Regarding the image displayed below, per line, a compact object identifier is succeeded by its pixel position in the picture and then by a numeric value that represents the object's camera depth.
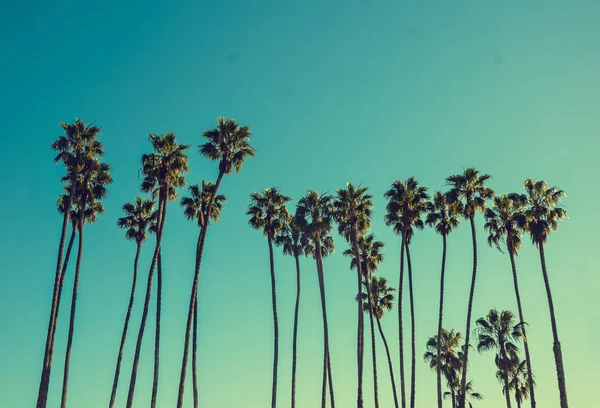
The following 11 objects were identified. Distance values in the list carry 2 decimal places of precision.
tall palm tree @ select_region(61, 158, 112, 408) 42.97
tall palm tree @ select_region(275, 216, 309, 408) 50.88
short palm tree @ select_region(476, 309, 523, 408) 49.44
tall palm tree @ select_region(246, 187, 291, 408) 49.88
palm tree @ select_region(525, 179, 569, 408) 45.38
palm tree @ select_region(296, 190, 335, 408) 49.81
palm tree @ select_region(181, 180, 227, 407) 47.00
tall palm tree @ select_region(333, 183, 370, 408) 49.94
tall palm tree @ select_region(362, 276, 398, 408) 54.91
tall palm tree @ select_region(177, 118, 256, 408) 43.66
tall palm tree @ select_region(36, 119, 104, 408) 40.12
